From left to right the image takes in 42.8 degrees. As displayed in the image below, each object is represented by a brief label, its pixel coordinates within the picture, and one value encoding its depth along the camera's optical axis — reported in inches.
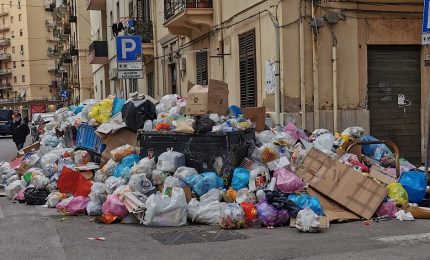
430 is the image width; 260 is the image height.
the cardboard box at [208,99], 346.6
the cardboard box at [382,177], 316.2
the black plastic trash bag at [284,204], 275.3
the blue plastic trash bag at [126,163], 340.2
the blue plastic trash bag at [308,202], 277.6
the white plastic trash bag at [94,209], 304.8
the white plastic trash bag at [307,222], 257.6
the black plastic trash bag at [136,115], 374.0
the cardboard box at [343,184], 289.7
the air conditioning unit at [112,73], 989.7
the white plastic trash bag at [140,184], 302.4
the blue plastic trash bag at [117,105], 407.8
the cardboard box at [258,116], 381.1
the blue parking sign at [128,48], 456.1
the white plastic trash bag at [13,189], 387.9
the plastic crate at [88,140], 400.2
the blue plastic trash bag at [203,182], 298.7
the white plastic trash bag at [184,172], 307.1
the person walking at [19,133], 680.4
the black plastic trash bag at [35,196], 354.9
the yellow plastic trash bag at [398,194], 294.7
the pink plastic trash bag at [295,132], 378.6
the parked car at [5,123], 1422.2
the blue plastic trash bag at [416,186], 305.8
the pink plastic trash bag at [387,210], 288.8
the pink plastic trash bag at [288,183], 290.0
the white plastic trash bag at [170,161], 315.3
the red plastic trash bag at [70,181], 342.0
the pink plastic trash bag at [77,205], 311.6
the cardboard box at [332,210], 282.7
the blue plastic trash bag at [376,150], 375.6
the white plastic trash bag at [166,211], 275.0
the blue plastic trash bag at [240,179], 303.1
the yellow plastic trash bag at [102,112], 416.3
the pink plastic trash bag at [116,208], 286.8
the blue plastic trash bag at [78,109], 517.2
